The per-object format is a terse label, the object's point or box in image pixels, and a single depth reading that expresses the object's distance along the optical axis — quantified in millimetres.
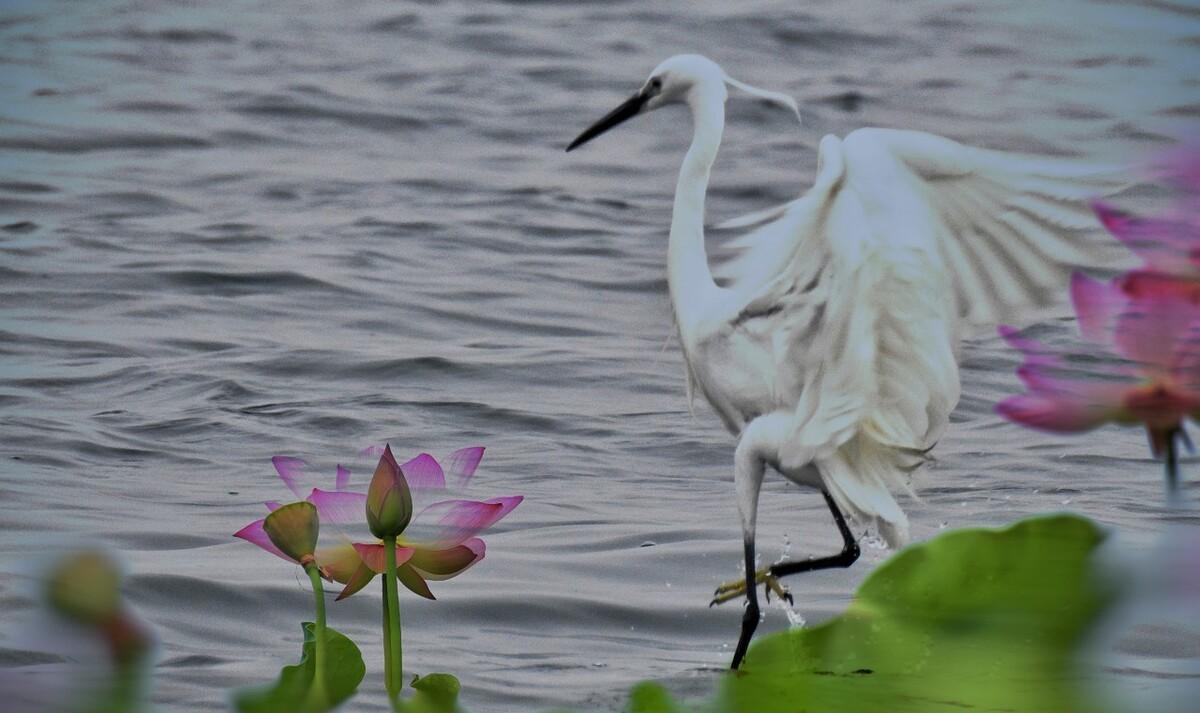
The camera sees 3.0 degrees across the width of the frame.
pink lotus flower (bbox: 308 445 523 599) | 17994
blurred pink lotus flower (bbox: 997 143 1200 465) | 17431
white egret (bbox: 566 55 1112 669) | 19615
